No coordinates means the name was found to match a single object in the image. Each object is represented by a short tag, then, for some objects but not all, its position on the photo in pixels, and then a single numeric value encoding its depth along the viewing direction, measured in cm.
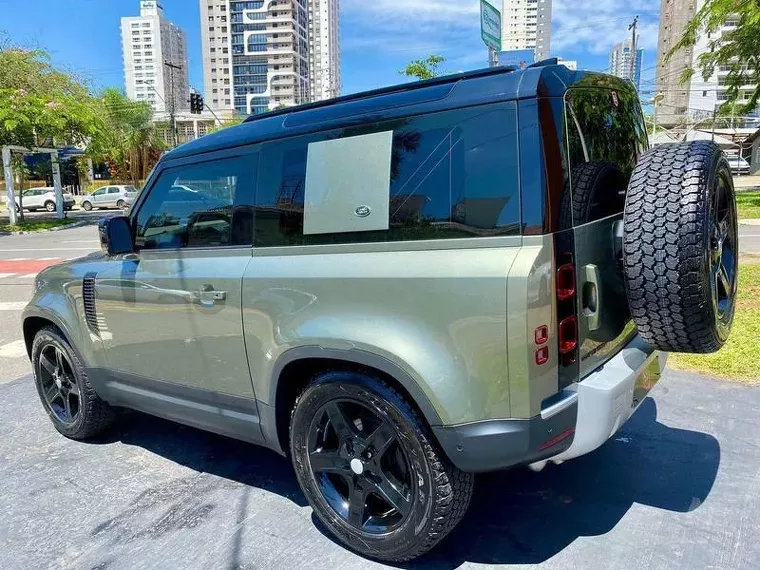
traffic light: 3231
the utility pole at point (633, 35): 3679
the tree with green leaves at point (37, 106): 2095
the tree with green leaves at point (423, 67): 2077
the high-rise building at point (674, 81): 7594
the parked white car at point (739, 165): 4381
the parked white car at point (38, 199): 3550
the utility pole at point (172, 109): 4029
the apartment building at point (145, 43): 14562
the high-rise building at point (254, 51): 13388
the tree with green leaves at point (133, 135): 4703
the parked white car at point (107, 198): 3784
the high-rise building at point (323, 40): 15600
